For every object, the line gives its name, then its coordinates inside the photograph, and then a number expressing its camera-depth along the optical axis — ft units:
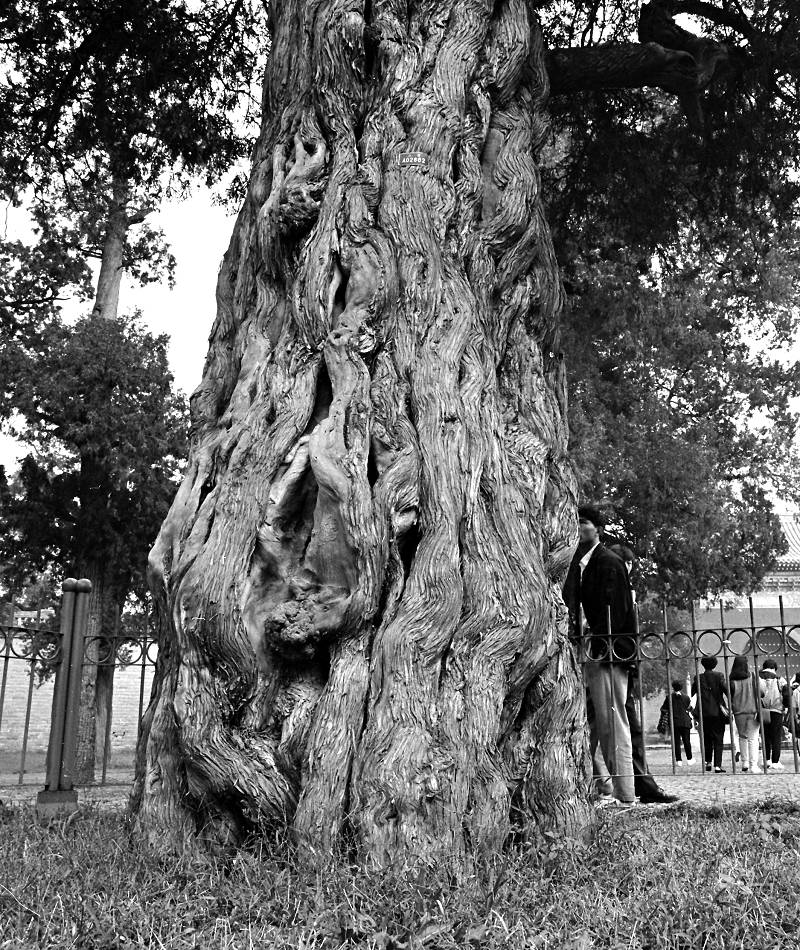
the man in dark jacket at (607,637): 19.75
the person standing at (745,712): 34.99
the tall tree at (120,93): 27.43
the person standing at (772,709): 38.14
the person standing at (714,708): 35.81
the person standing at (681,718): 46.43
